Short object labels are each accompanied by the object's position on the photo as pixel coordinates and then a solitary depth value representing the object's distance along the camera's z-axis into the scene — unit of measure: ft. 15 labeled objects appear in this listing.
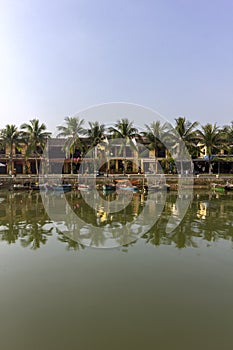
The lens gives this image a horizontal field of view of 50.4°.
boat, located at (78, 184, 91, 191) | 95.45
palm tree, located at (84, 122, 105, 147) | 117.50
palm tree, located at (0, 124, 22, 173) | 113.91
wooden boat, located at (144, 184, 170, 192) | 94.68
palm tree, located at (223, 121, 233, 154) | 119.55
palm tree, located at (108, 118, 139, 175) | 117.70
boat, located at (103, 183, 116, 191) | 92.84
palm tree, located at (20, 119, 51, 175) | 114.73
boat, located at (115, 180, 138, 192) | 93.40
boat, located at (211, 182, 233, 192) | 94.15
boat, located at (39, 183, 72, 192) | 93.30
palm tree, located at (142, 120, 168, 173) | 119.14
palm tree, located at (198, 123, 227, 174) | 119.34
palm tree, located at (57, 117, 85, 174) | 115.44
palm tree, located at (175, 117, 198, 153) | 116.78
